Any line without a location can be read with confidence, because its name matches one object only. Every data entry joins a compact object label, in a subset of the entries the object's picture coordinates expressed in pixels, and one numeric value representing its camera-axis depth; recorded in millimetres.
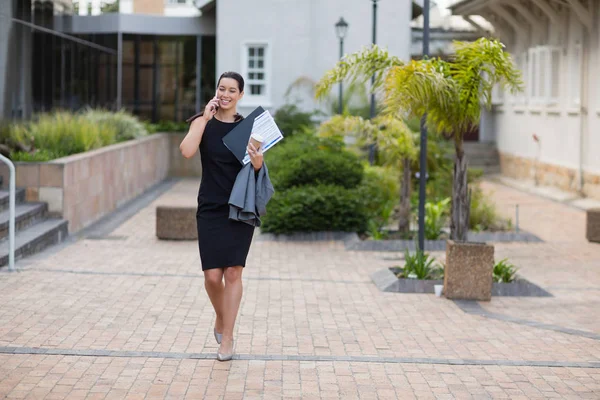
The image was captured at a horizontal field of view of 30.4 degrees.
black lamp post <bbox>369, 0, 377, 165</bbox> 19750
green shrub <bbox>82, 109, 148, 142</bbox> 22062
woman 7434
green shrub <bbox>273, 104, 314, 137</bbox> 26422
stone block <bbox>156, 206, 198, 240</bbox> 14742
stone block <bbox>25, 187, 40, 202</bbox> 14516
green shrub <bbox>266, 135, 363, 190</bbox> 15750
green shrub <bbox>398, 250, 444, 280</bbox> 11242
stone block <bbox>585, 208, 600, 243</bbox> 15523
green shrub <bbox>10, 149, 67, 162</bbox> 15141
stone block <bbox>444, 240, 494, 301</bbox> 10391
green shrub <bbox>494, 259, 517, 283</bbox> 11062
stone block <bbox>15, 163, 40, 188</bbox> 14492
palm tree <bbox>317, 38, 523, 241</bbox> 10734
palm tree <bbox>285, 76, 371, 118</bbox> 25172
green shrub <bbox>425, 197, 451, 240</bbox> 14859
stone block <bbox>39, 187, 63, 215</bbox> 14555
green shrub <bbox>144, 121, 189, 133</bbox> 28531
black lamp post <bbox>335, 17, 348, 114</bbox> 24703
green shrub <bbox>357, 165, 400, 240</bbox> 15445
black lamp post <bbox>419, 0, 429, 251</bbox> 12047
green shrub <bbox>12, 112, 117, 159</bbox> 16828
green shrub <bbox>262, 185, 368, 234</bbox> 14992
